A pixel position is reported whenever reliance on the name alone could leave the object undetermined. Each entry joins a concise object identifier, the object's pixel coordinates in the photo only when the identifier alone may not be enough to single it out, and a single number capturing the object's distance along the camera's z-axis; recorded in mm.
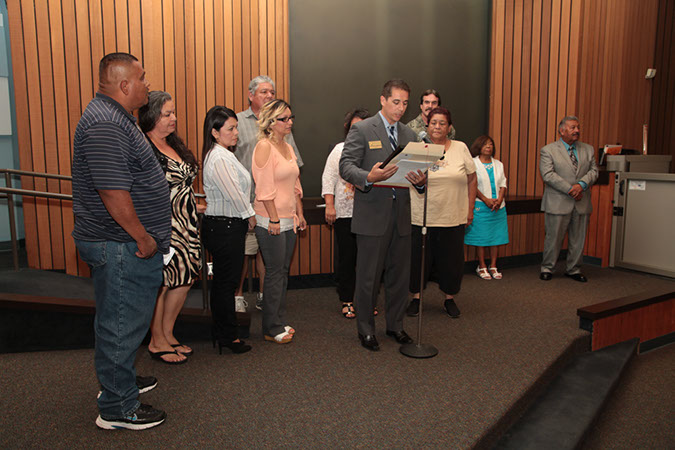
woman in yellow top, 3787
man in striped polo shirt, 1933
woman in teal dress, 5078
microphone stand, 3096
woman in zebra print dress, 2663
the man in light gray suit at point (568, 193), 5105
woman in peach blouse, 3039
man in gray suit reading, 3004
